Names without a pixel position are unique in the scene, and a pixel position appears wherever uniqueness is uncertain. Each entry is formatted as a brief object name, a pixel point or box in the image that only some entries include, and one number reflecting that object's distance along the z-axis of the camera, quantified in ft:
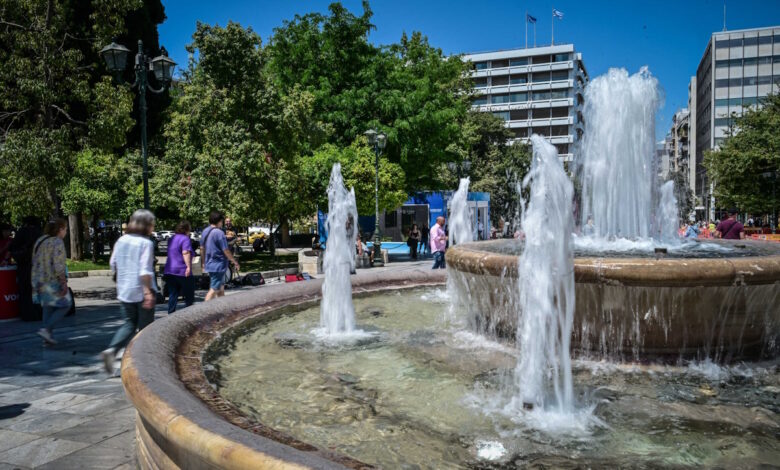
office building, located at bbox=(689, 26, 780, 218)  236.22
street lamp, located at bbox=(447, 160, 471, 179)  93.94
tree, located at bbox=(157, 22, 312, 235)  62.85
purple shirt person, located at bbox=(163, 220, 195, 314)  28.51
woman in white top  18.80
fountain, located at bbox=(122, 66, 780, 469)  10.66
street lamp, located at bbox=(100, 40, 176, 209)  38.68
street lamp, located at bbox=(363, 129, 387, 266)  67.51
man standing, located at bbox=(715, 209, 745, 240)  44.09
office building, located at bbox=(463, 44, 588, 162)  254.47
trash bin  32.53
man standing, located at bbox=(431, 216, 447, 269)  47.16
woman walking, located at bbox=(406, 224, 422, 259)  84.02
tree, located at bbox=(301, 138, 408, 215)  76.74
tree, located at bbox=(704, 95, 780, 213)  111.45
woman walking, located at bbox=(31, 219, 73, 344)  24.89
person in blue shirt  28.27
